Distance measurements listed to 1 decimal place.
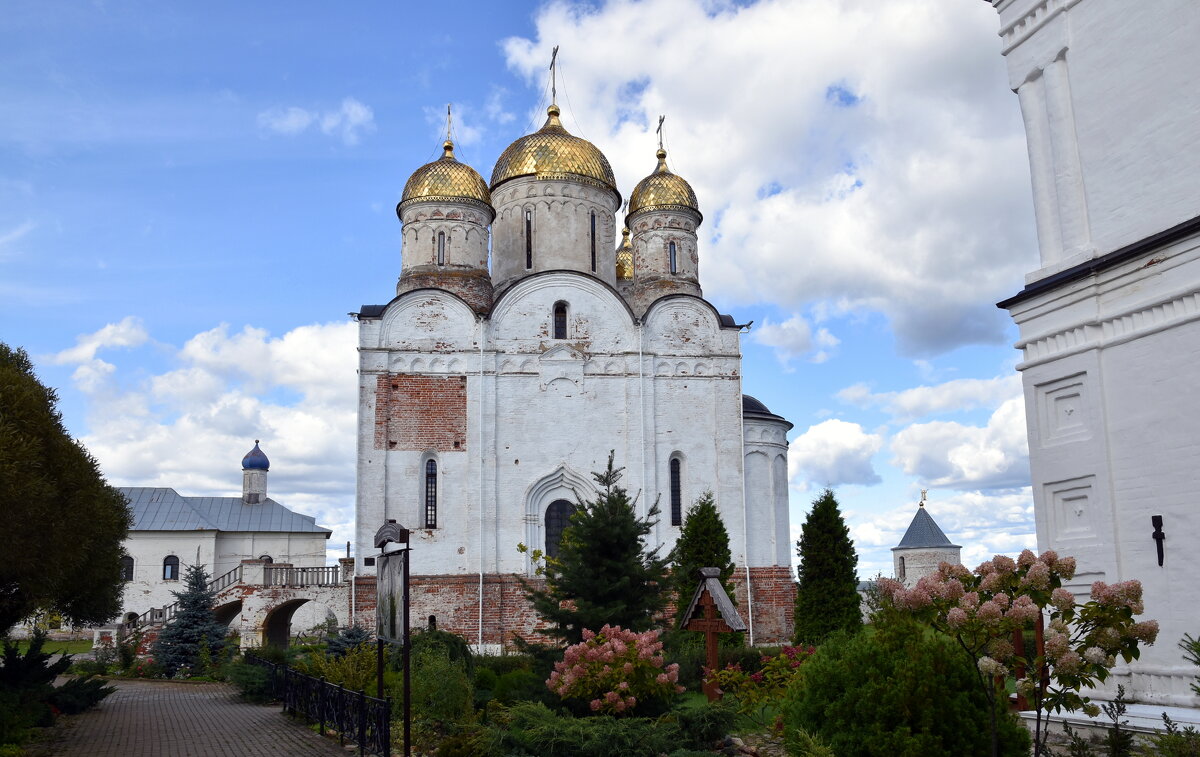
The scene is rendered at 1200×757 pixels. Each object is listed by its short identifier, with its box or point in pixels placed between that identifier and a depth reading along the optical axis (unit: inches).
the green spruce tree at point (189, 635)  907.4
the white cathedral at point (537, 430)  925.2
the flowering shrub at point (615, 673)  384.8
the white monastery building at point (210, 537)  1581.0
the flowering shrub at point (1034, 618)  219.9
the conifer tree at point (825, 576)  744.3
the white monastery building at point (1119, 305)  280.1
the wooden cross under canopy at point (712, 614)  484.7
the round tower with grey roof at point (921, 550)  1524.4
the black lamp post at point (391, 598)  371.2
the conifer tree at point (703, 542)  823.1
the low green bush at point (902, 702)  253.9
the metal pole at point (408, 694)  367.1
